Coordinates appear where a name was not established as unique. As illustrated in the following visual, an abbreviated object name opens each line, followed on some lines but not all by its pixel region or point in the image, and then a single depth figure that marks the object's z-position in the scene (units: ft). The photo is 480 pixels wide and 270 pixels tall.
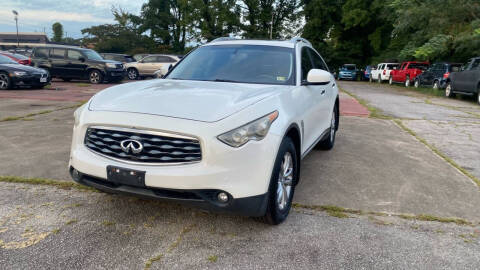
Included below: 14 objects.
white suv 8.93
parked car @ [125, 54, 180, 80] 75.15
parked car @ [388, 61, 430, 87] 83.87
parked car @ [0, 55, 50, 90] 45.21
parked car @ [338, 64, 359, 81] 124.16
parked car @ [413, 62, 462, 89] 65.50
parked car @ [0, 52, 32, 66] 56.87
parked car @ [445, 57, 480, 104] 49.60
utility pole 200.15
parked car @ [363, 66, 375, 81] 125.43
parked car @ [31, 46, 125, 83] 58.59
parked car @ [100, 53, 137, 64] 83.02
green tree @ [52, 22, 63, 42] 377.71
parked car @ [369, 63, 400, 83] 101.09
